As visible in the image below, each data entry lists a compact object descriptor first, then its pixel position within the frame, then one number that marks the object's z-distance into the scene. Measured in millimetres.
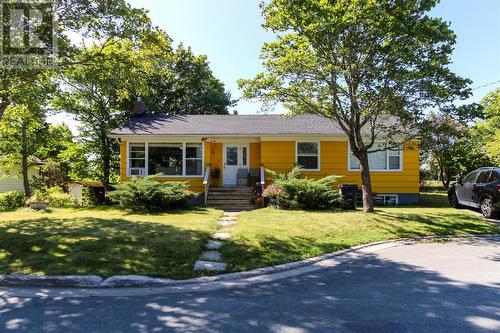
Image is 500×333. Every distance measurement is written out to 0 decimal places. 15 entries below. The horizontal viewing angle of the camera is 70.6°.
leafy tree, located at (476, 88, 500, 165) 30028
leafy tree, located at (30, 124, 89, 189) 24122
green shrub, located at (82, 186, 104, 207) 17594
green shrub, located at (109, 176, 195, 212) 13398
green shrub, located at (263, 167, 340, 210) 14016
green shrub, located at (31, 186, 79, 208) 16050
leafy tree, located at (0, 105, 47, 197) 20853
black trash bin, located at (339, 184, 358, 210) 14086
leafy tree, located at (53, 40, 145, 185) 24469
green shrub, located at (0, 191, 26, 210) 17472
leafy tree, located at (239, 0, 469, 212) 9828
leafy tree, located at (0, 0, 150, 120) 9633
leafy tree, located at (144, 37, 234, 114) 31609
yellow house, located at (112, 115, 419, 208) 17422
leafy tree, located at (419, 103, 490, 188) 10805
